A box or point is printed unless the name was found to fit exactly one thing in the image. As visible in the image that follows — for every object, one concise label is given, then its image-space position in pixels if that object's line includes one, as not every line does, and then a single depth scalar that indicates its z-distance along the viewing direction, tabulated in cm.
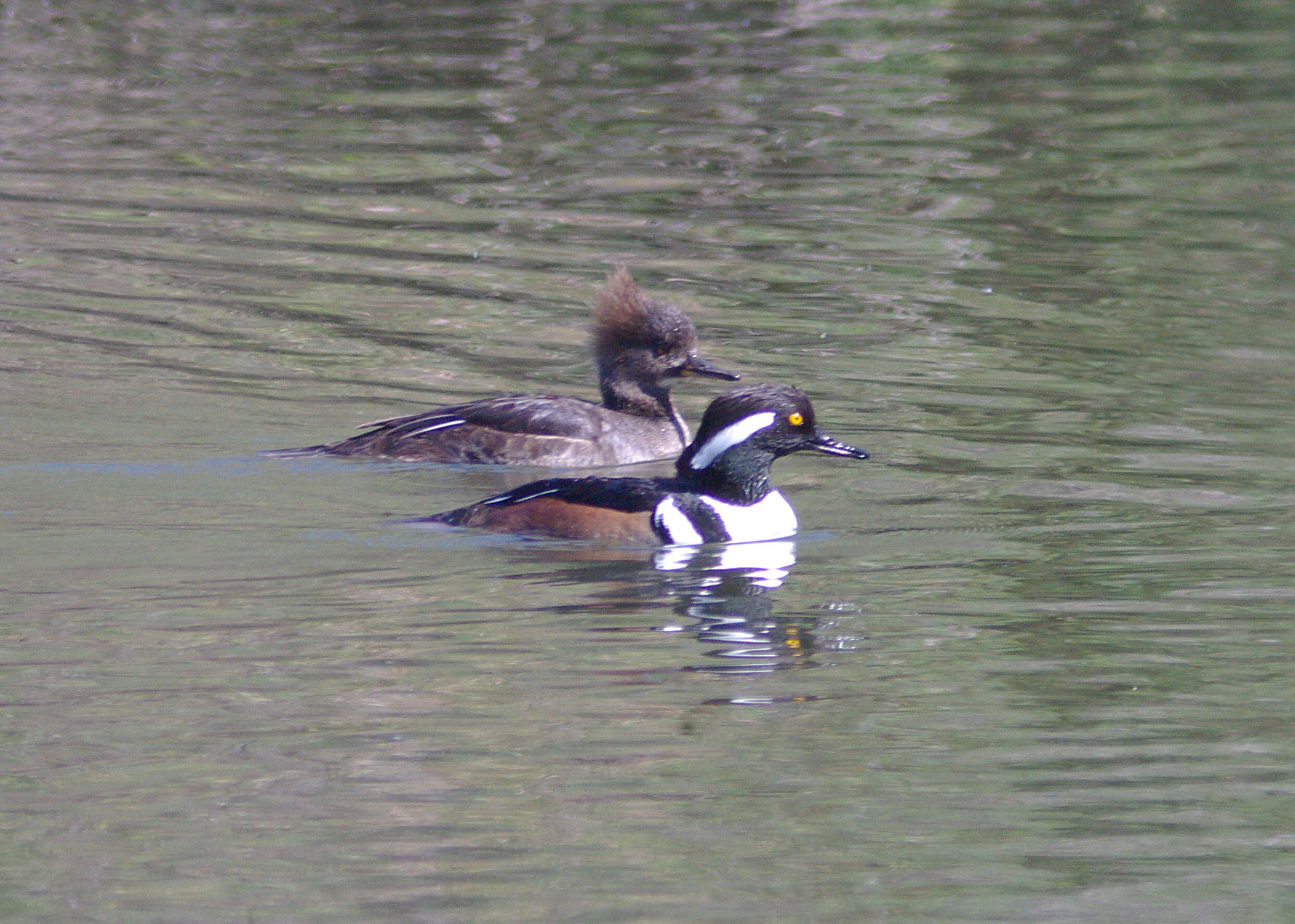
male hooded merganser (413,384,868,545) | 1809
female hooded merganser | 2130
